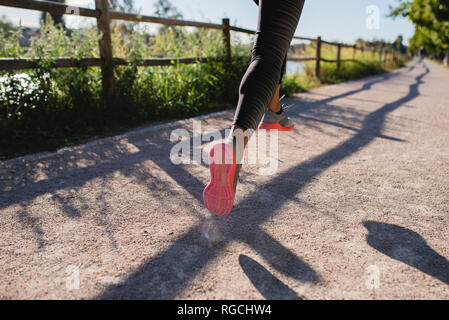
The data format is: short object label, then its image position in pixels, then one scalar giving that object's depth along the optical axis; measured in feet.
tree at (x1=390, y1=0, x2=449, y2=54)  65.05
